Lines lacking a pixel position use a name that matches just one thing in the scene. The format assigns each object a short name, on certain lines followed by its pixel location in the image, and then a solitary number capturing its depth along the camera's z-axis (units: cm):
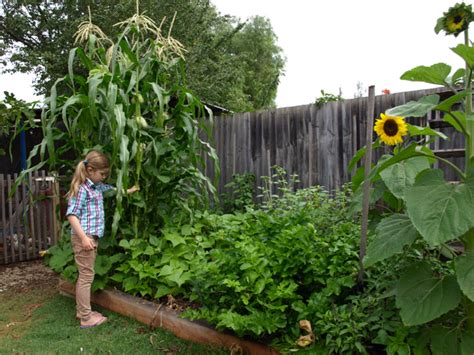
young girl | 327
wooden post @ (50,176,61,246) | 549
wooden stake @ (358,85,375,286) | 232
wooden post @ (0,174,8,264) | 582
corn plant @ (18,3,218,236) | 341
